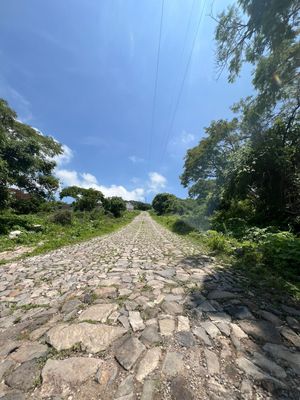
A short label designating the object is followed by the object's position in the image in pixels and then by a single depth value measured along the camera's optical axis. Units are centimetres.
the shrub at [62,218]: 1511
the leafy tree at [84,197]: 2958
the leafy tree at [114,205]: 3234
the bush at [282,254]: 496
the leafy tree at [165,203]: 4489
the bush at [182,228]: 1442
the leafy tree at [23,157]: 1172
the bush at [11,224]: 1032
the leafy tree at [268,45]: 530
